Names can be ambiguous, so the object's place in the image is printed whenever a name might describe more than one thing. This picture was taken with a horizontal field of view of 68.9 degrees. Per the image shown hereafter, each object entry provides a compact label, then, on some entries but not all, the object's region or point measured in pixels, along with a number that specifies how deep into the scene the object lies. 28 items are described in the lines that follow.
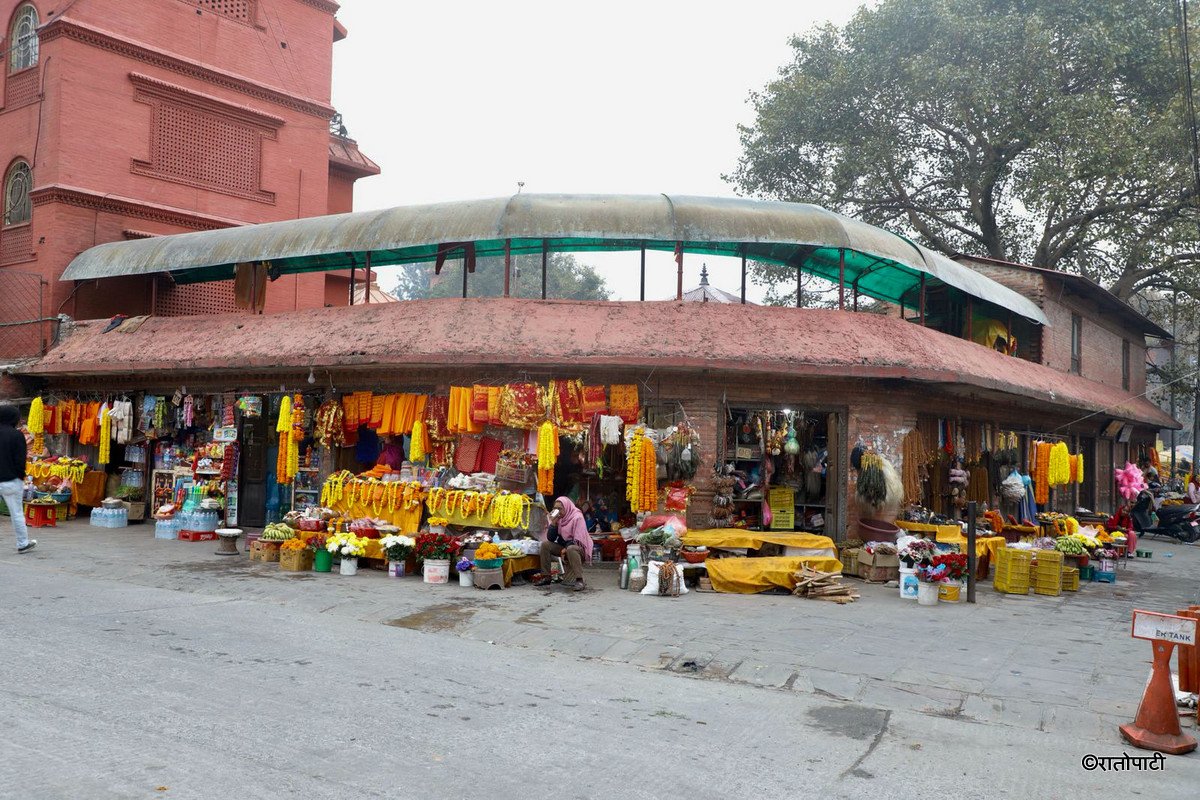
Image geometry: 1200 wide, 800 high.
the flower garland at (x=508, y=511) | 11.78
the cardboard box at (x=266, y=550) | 12.55
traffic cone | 5.64
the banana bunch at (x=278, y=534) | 12.55
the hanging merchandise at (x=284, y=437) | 14.12
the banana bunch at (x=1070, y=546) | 12.69
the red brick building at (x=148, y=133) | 18.70
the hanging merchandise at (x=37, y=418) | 17.08
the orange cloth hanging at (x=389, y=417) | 13.33
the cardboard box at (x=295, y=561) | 12.01
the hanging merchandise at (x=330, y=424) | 13.89
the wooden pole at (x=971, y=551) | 10.76
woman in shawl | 11.11
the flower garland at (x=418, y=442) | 12.91
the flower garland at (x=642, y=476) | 12.19
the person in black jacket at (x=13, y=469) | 12.21
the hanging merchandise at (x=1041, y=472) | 18.06
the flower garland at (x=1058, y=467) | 18.09
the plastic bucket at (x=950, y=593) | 10.83
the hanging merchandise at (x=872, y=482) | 12.68
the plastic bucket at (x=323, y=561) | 12.09
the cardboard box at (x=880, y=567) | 12.09
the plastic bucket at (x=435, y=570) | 11.29
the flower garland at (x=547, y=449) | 11.95
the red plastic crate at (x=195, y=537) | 14.78
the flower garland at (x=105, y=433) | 16.38
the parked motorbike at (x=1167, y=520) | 20.78
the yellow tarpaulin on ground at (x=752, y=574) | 11.21
